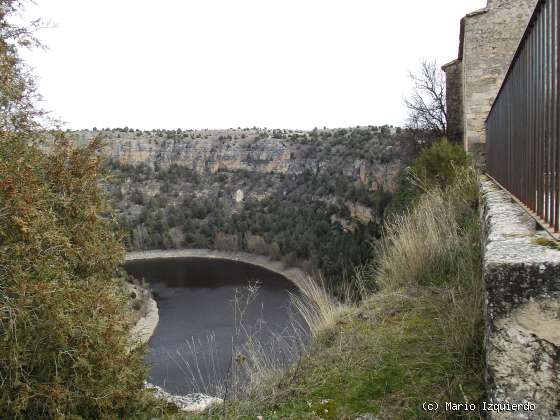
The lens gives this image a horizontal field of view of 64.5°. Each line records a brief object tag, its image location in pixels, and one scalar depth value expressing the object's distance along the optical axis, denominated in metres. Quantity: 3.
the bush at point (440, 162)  8.47
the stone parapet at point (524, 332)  1.38
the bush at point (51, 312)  3.51
